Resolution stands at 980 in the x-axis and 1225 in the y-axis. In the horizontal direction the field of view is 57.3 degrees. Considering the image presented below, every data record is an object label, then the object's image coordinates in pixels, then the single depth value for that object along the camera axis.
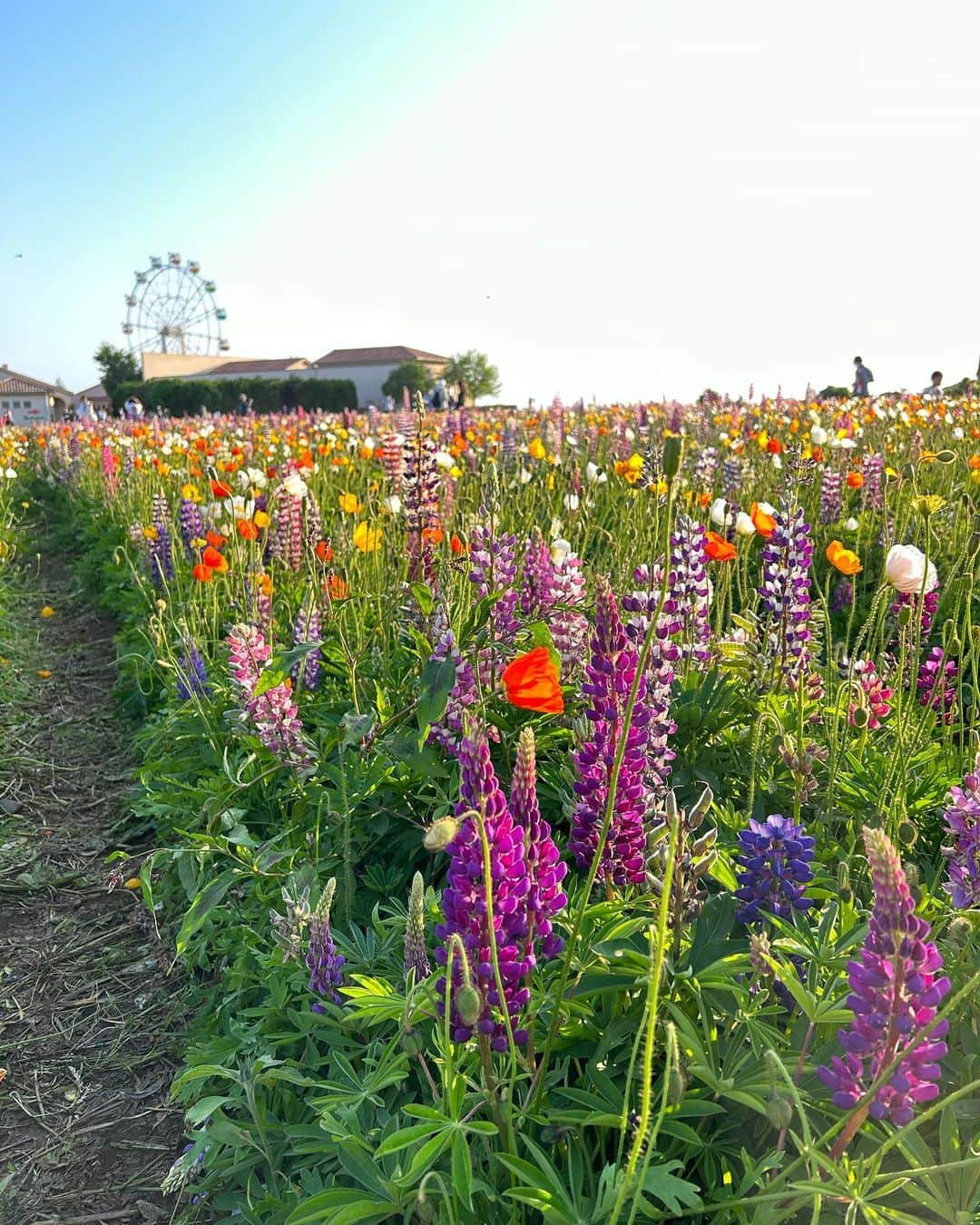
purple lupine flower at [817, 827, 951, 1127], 0.97
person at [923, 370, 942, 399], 11.87
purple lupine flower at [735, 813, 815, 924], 1.46
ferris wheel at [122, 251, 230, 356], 57.44
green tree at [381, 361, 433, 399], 36.61
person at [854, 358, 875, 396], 14.16
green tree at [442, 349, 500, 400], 42.04
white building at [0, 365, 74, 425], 65.19
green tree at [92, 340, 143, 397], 45.12
